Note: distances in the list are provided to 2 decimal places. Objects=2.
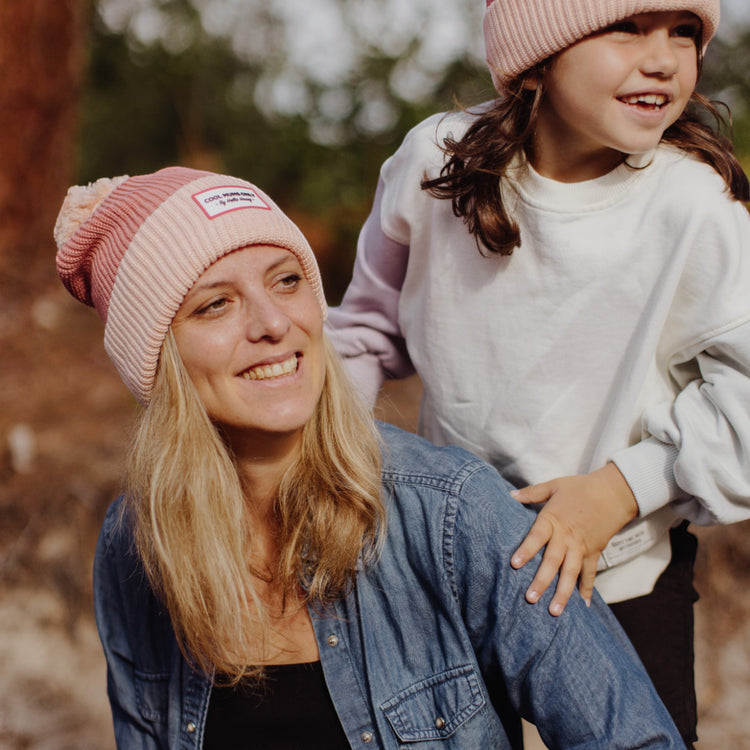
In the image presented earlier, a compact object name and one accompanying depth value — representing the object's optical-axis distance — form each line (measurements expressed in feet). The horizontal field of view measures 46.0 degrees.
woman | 6.15
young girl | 6.17
